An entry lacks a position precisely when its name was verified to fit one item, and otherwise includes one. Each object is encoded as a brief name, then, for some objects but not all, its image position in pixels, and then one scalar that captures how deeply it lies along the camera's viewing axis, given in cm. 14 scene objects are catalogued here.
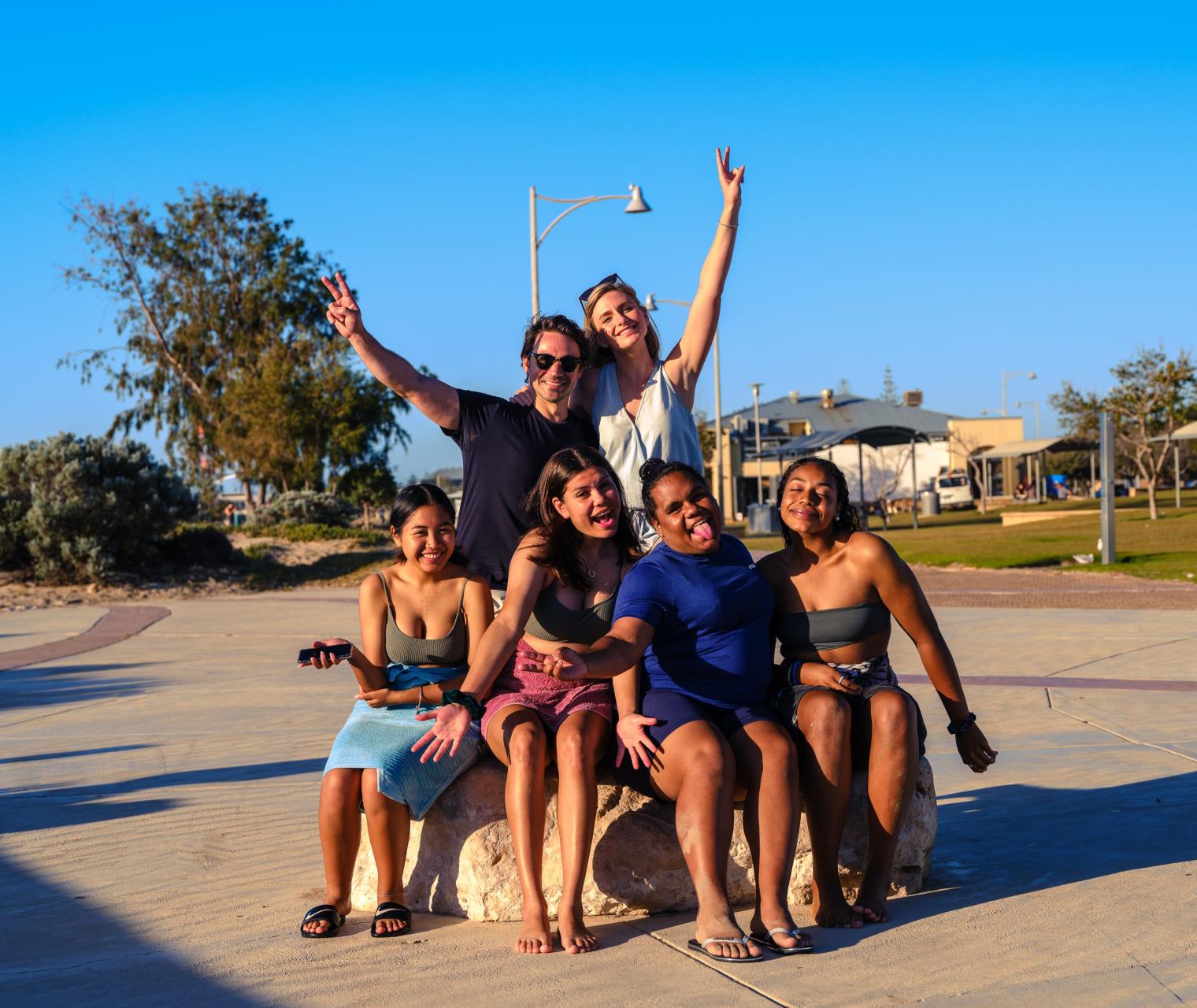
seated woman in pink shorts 404
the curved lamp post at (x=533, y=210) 2464
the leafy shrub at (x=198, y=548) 2328
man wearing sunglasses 476
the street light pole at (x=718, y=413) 3849
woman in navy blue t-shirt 389
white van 5591
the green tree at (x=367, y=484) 4316
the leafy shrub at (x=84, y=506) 2081
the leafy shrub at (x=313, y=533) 2867
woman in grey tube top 419
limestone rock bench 434
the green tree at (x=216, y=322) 4069
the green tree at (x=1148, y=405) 3912
